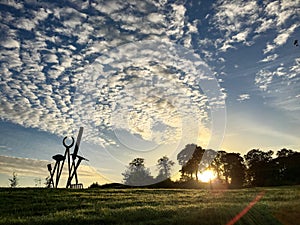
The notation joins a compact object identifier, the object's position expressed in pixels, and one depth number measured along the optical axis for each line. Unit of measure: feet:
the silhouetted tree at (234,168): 255.99
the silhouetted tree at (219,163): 260.74
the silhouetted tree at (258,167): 236.37
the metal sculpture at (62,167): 117.59
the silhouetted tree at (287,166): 218.67
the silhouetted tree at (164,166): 257.67
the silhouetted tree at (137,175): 248.50
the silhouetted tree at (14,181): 168.10
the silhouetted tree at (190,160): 253.90
